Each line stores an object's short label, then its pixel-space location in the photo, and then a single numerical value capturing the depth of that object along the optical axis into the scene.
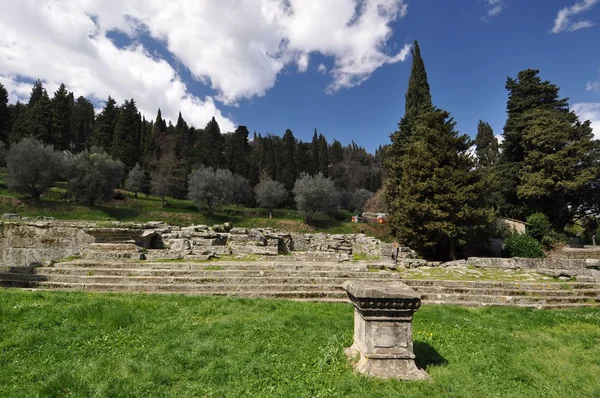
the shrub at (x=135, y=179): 40.75
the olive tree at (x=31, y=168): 28.58
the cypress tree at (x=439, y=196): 18.16
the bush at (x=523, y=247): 18.89
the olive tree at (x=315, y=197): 38.00
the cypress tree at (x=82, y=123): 58.47
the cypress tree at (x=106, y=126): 47.56
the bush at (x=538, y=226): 20.47
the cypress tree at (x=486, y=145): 36.57
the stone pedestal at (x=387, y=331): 3.93
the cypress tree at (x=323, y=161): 54.36
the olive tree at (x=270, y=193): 43.88
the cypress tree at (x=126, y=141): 44.84
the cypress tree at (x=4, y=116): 45.09
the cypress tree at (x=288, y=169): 50.72
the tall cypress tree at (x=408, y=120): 24.53
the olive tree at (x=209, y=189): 37.62
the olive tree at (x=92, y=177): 31.30
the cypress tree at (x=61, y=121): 43.06
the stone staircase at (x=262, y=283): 9.37
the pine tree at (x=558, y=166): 20.45
